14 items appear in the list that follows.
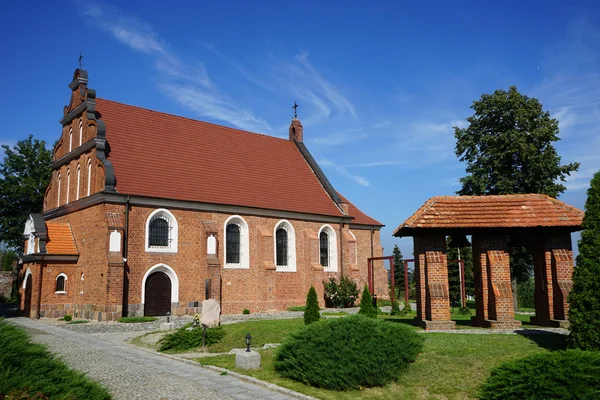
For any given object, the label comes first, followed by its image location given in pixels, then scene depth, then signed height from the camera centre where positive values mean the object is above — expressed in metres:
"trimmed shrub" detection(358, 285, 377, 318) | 16.53 -1.47
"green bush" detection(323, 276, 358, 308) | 31.36 -1.84
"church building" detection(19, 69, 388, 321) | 24.52 +2.33
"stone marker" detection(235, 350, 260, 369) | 11.36 -2.22
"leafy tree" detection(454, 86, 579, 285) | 29.14 +6.72
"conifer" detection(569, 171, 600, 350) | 9.13 -0.43
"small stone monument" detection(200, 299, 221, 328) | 15.95 -1.58
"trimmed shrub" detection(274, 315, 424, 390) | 9.52 -1.82
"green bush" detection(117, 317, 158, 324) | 22.27 -2.46
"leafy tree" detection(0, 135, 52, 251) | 37.84 +6.29
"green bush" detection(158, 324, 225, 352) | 14.63 -2.25
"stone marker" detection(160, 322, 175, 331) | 19.22 -2.38
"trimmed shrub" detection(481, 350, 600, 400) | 7.23 -1.79
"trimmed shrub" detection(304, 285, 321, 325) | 16.12 -1.48
